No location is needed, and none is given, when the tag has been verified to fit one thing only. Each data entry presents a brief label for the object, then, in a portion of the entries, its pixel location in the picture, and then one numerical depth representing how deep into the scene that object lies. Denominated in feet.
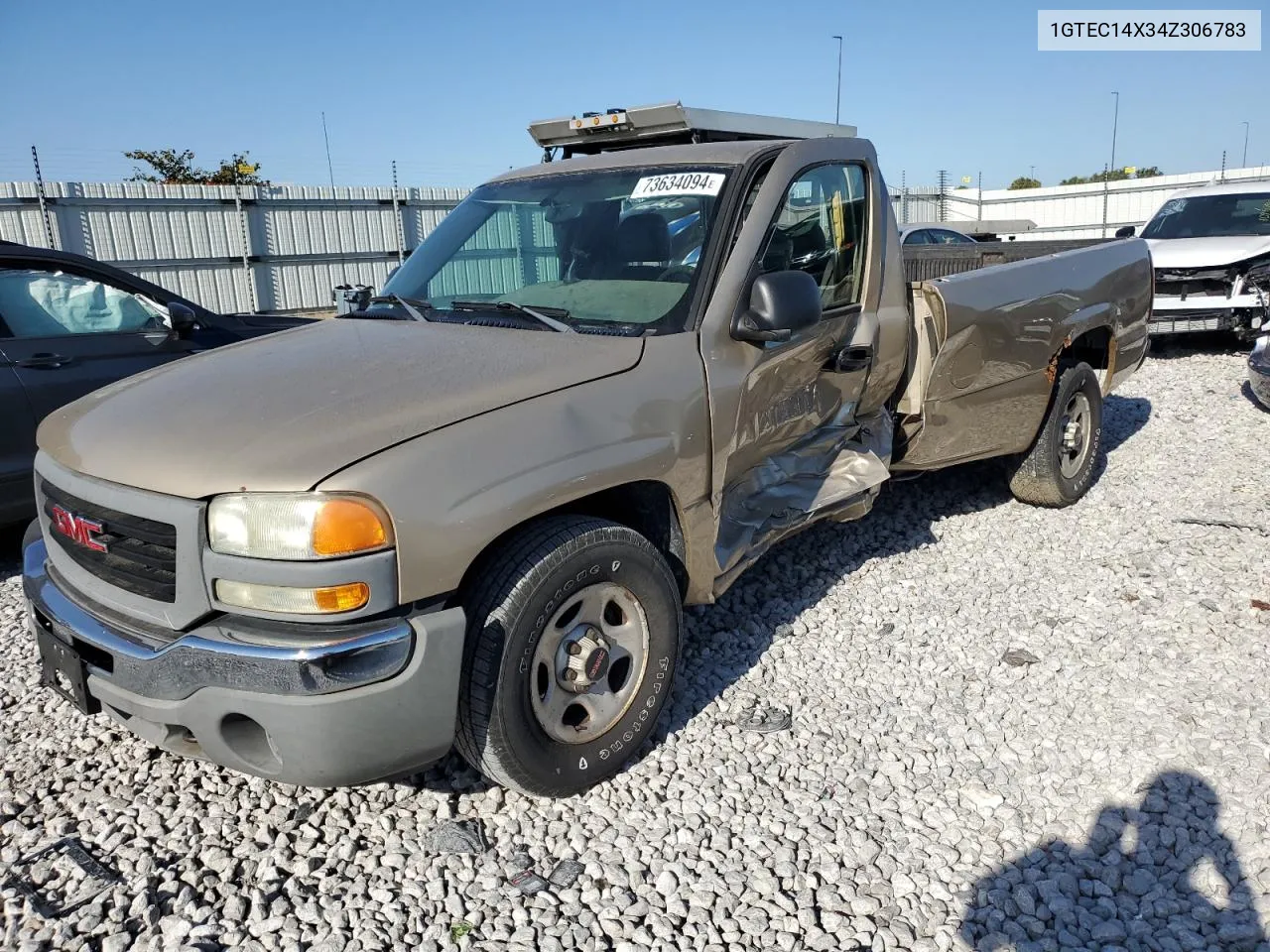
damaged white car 32.48
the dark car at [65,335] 15.84
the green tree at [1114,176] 148.36
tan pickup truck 7.64
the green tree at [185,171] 85.40
